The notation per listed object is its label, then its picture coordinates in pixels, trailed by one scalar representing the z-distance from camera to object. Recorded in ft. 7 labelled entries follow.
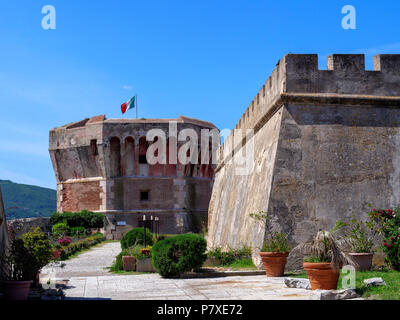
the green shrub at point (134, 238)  62.08
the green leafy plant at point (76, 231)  106.32
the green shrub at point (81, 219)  115.34
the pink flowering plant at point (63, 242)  72.39
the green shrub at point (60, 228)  106.22
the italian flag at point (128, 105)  122.52
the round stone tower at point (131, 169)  119.03
